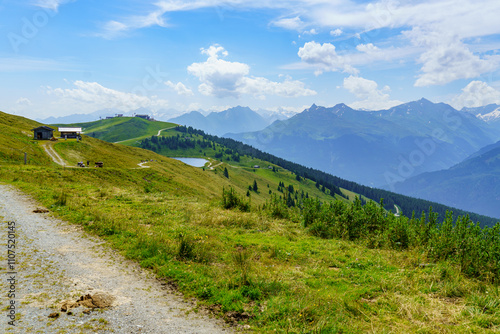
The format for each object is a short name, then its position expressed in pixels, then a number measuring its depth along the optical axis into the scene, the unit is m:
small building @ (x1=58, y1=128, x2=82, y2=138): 115.69
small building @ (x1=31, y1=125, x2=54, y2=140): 99.82
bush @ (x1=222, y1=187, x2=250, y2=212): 23.53
